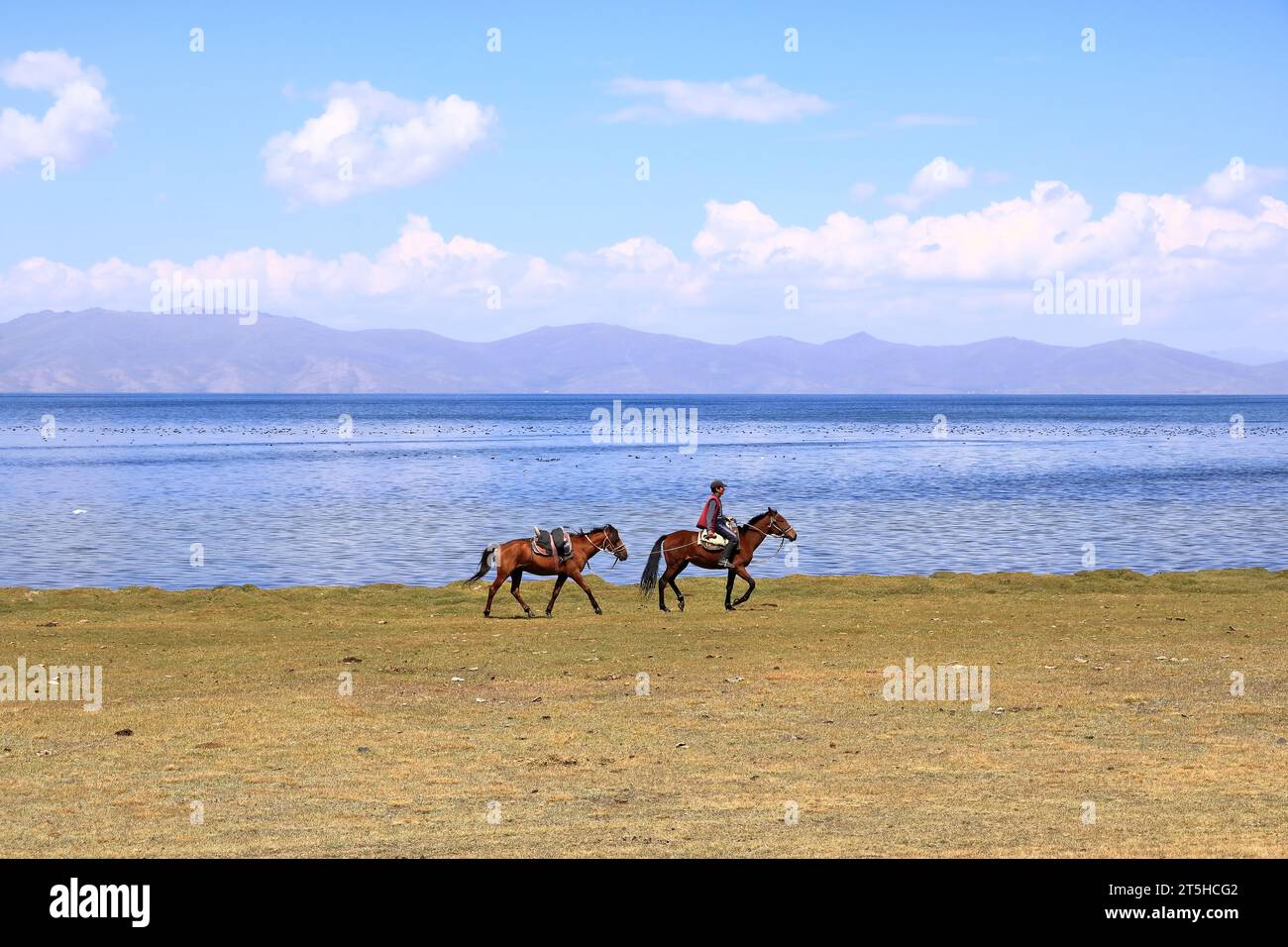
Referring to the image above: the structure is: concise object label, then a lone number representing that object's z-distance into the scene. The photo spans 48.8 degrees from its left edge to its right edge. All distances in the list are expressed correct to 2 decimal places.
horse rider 30.19
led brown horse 28.62
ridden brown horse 30.22
